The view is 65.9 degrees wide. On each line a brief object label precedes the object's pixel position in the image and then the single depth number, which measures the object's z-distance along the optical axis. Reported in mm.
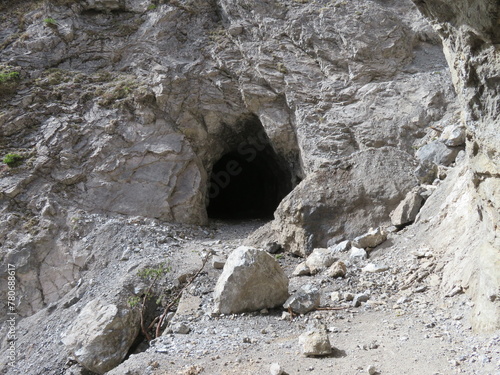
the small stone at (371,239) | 7637
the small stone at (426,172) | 8804
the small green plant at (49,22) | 13770
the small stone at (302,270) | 7625
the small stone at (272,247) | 9462
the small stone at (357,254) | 7398
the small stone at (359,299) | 5972
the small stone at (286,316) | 6066
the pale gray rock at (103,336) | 6727
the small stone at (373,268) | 6656
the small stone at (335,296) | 6231
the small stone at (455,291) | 5133
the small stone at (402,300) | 5613
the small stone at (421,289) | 5695
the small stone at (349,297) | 6164
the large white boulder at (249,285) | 6268
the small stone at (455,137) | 8906
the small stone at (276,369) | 4395
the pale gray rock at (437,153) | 8898
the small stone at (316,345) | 4691
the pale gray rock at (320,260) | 7551
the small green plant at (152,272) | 8377
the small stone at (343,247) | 7912
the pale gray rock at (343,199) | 8797
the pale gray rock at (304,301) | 6090
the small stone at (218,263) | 8438
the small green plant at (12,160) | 11453
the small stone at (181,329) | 6164
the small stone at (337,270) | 6867
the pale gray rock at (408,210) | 8008
